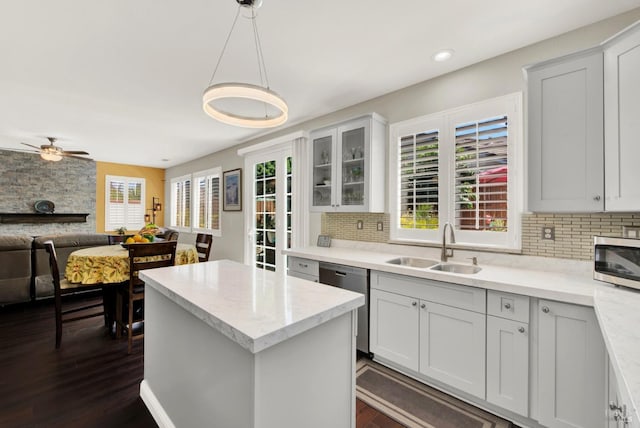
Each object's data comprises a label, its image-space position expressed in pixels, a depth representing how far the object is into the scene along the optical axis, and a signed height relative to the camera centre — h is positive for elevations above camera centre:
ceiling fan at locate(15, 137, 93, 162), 4.31 +0.93
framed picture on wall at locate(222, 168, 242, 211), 4.86 +0.42
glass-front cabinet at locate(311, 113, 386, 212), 2.79 +0.51
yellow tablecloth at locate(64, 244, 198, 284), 2.71 -0.53
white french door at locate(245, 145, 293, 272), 4.01 +0.11
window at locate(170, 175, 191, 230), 6.41 +0.26
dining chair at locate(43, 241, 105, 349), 2.61 -0.73
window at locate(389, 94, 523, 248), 2.18 +0.34
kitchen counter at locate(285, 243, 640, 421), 0.85 -0.40
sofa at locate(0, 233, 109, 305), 3.54 -0.65
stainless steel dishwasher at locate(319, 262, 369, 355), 2.39 -0.62
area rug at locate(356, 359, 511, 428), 1.75 -1.28
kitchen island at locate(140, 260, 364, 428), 0.98 -0.56
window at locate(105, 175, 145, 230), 6.72 +0.27
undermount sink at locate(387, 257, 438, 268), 2.54 -0.44
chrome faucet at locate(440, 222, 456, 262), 2.38 -0.26
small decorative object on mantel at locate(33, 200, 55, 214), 5.84 +0.13
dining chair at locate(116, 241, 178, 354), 2.60 -0.54
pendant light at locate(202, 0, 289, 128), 1.62 +0.69
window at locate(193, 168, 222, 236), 5.50 +0.25
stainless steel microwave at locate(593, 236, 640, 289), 1.44 -0.25
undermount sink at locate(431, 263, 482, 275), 2.24 -0.44
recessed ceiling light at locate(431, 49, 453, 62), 2.19 +1.25
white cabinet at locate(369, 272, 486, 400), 1.83 -0.83
